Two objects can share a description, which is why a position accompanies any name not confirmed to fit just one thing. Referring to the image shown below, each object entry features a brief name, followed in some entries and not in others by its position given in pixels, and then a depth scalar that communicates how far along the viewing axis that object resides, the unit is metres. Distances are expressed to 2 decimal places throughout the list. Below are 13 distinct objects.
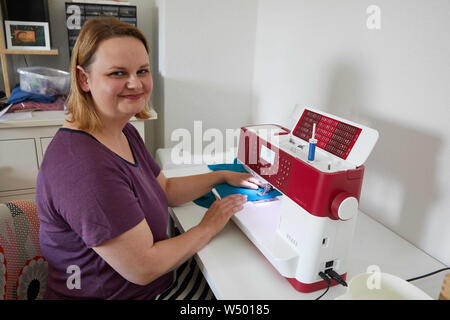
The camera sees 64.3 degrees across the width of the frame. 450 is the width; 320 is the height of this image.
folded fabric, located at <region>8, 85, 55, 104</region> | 1.93
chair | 0.94
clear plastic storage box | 2.01
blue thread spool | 0.93
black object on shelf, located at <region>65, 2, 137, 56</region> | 1.99
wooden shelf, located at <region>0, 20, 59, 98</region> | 1.90
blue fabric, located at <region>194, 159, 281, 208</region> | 1.22
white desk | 0.94
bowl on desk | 0.74
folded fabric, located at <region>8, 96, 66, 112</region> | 1.90
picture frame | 1.93
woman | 0.88
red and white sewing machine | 0.87
